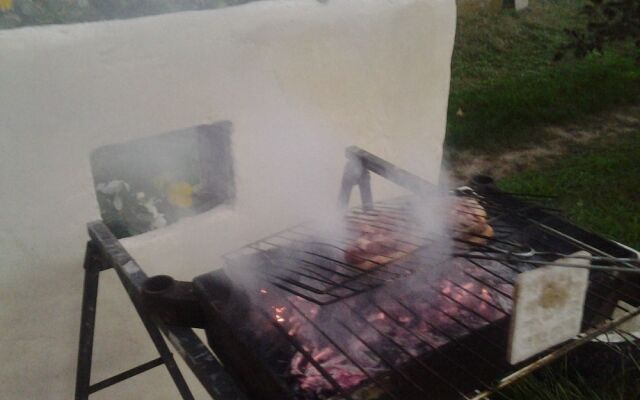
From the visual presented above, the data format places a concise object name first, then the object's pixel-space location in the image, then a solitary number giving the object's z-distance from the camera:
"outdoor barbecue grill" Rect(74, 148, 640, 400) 1.86
